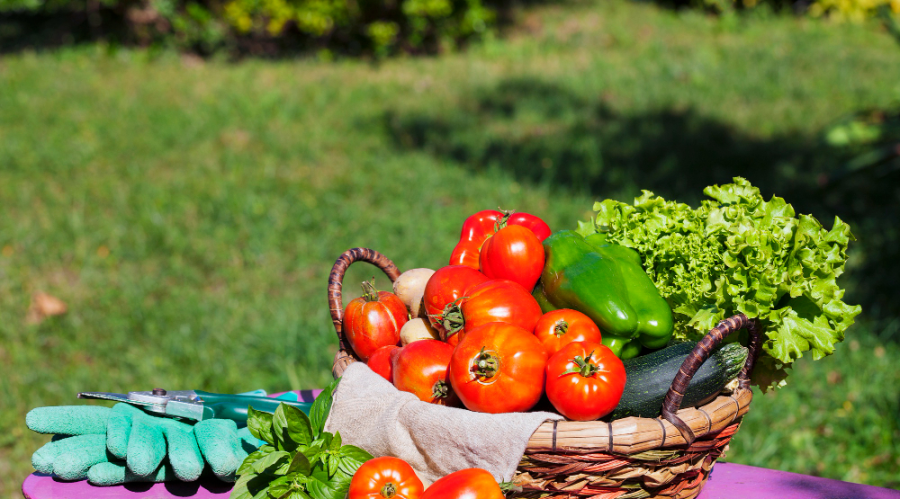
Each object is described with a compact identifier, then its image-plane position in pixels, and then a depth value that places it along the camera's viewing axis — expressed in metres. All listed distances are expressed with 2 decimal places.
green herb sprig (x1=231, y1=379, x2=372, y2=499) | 1.45
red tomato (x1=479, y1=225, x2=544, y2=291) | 1.57
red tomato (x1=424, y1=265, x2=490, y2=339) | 1.56
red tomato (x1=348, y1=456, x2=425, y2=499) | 1.43
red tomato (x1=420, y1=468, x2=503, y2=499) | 1.40
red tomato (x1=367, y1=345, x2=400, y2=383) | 1.56
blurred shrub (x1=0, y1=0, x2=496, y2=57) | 5.00
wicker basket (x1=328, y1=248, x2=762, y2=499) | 1.42
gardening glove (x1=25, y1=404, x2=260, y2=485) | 1.50
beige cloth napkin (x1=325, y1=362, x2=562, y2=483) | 1.43
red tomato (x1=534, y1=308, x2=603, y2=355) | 1.51
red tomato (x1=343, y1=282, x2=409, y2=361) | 1.59
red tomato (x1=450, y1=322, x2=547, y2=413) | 1.46
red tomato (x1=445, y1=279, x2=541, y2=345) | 1.53
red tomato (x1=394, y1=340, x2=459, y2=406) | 1.51
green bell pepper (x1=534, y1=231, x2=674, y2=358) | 1.55
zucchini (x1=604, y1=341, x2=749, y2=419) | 1.48
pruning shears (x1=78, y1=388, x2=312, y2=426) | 1.57
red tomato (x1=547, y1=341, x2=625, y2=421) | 1.44
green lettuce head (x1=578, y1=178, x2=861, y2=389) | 1.52
